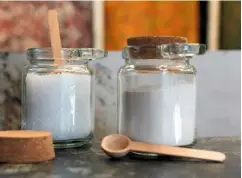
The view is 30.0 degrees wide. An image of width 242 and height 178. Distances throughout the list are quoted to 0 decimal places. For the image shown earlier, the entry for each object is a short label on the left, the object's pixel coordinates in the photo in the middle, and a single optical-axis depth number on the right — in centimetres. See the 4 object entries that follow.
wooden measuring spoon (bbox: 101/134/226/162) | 54
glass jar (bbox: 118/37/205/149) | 58
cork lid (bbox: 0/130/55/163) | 50
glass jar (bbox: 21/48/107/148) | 60
